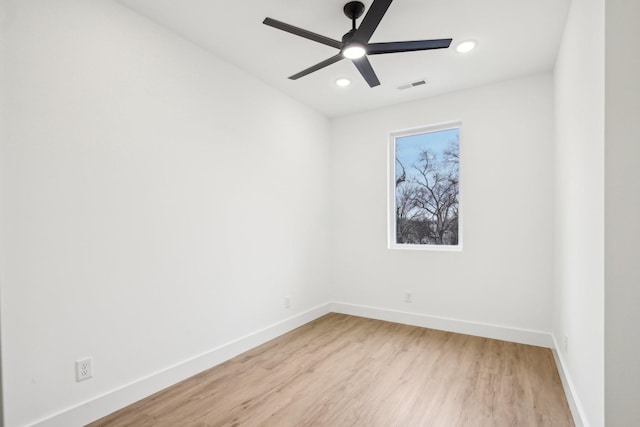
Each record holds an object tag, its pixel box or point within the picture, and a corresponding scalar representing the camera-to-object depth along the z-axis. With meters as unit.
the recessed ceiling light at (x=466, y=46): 2.63
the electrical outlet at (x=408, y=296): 3.88
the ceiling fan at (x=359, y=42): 1.93
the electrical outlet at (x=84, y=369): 1.93
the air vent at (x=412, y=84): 3.38
